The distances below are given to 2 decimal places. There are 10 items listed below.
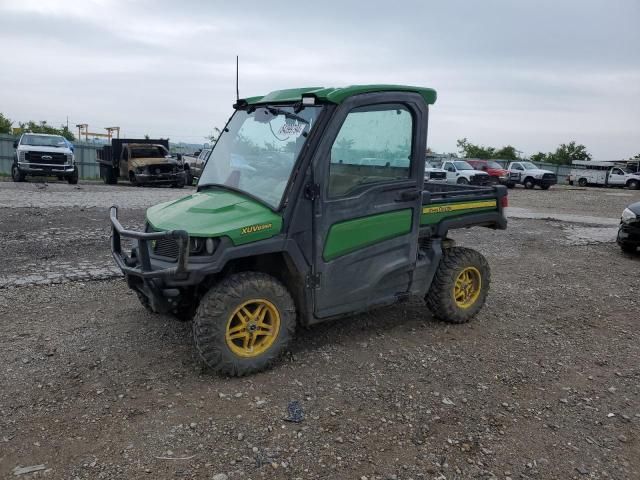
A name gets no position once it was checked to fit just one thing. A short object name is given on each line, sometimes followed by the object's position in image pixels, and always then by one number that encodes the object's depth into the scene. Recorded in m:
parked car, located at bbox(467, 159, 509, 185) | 30.66
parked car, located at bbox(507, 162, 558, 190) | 30.94
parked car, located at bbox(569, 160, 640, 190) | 36.32
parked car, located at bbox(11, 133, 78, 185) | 19.38
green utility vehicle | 3.76
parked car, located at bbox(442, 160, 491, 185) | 27.92
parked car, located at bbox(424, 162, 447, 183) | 27.43
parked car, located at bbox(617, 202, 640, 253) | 9.26
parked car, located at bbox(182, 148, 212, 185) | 21.75
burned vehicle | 20.23
